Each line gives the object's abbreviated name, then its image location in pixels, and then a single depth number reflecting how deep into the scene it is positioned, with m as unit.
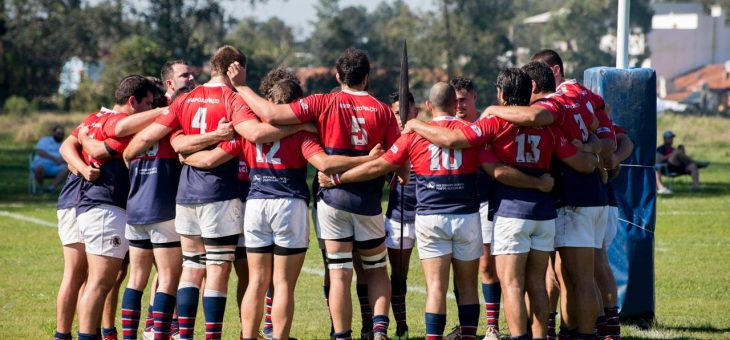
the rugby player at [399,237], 18.53
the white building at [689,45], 181.00
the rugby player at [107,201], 16.48
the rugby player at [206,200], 15.98
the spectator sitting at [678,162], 49.81
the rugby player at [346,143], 15.93
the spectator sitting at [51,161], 45.91
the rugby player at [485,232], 17.61
